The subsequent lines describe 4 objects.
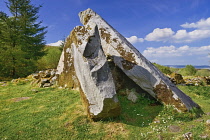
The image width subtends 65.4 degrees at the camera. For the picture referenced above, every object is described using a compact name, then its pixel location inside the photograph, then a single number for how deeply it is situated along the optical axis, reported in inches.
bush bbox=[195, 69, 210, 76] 1569.6
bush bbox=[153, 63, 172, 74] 1241.9
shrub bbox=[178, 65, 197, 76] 1578.5
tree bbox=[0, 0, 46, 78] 925.2
